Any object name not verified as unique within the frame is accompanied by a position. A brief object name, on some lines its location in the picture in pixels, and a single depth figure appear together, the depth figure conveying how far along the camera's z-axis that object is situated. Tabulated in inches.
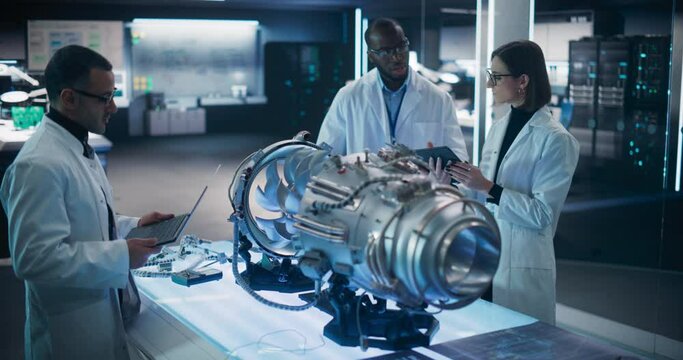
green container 262.7
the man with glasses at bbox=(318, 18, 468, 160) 123.9
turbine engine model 59.9
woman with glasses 96.5
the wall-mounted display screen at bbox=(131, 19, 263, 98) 525.0
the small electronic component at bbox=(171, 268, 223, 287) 92.6
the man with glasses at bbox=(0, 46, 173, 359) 74.5
